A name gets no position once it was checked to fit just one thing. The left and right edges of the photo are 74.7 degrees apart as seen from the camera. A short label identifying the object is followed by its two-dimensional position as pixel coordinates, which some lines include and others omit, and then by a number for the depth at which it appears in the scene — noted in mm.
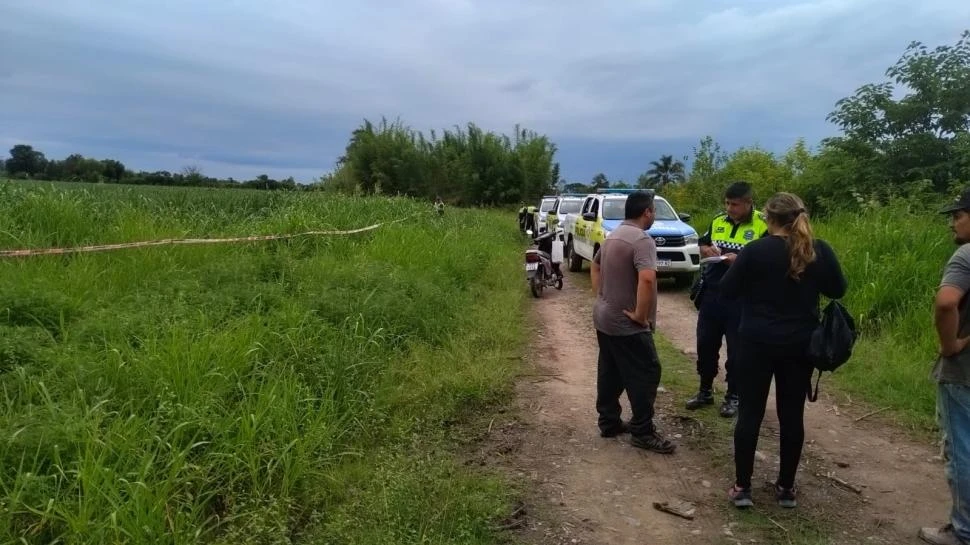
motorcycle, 10789
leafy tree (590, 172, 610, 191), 48938
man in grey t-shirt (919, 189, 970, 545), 2994
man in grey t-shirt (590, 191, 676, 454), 4246
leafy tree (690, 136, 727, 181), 24312
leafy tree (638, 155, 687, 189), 67938
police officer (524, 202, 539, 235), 22891
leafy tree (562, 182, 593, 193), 39531
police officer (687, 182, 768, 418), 4789
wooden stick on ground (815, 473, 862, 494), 3934
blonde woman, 3402
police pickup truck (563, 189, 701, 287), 11148
